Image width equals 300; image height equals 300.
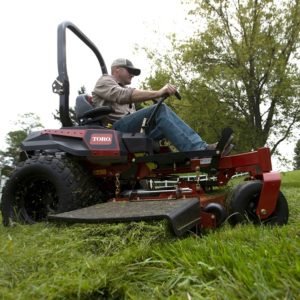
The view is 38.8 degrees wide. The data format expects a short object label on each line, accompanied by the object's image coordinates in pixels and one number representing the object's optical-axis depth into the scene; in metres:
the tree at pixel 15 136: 54.88
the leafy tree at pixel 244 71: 13.01
